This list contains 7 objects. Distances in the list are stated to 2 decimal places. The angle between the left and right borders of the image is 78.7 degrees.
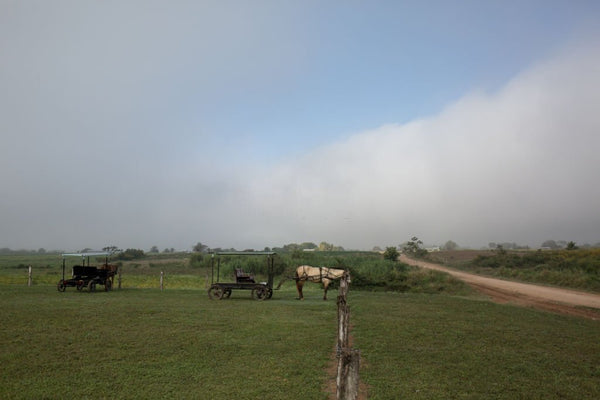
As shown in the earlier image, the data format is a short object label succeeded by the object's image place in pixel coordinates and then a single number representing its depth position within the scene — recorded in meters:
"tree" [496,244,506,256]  44.92
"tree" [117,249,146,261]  76.88
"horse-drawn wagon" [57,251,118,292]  19.56
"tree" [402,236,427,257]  66.44
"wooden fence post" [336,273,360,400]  3.25
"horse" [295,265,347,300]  18.47
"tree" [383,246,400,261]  41.72
